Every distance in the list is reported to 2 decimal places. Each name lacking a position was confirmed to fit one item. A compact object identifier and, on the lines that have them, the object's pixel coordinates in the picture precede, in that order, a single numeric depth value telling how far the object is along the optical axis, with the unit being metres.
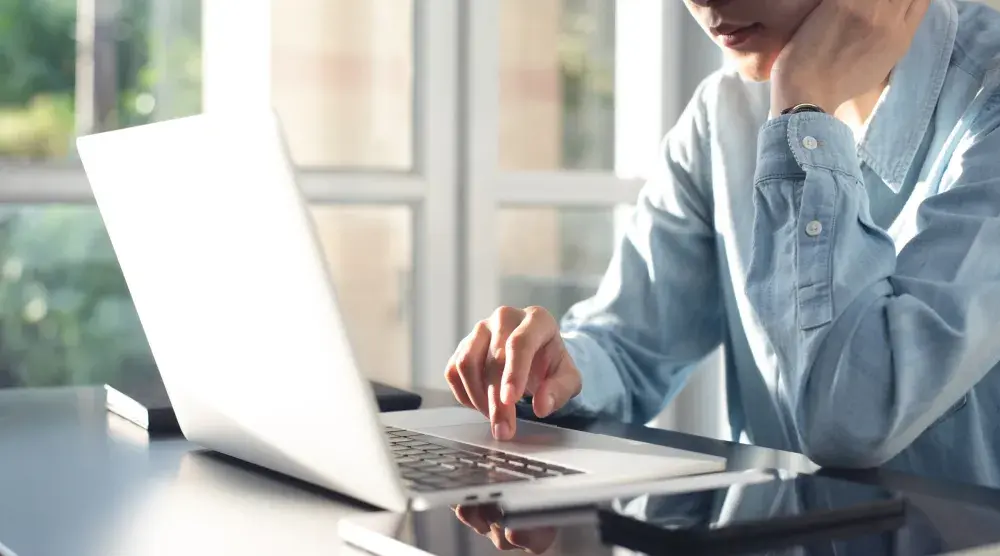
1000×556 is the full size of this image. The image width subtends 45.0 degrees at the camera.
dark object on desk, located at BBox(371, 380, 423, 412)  1.26
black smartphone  0.63
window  1.99
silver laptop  0.68
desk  0.69
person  0.98
